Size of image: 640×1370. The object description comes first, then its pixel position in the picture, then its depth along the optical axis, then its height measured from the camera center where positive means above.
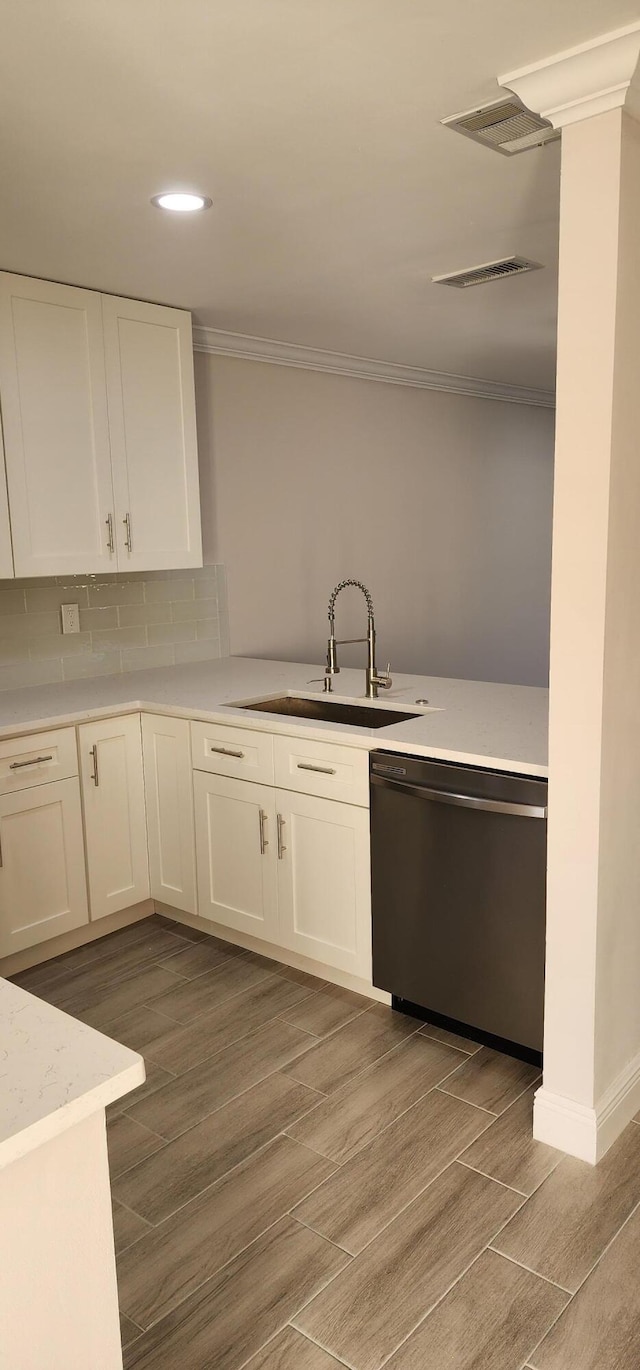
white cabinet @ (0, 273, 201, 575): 3.07 +0.42
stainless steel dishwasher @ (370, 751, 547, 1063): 2.35 -0.92
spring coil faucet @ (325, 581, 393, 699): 3.24 -0.45
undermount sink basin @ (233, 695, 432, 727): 3.18 -0.56
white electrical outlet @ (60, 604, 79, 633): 3.63 -0.25
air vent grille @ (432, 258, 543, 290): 3.12 +0.91
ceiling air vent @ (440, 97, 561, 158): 2.00 +0.90
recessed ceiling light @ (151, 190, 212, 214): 2.42 +0.89
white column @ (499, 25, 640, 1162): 1.85 -0.16
